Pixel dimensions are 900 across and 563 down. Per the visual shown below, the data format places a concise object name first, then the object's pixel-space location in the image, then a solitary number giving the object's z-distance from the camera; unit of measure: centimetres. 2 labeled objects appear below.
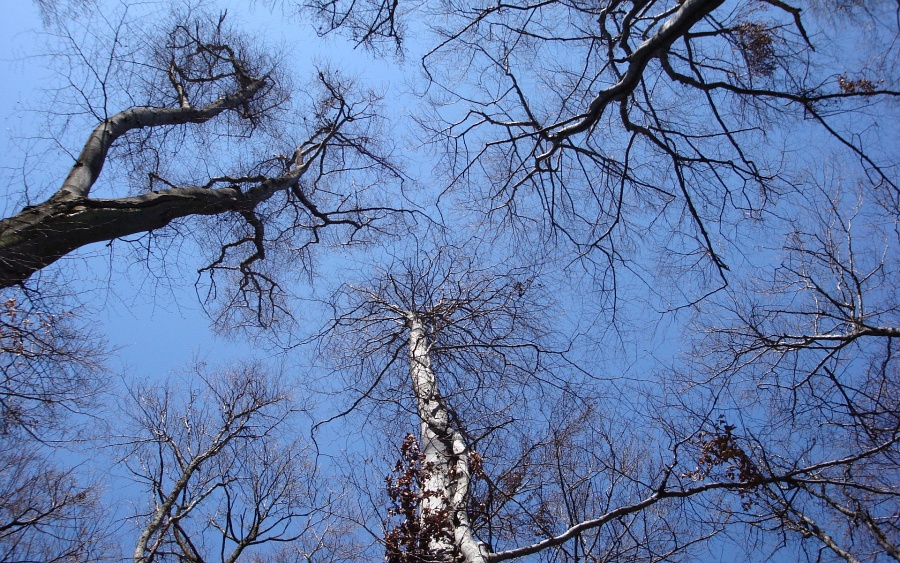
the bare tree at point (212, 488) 677
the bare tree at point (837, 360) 490
